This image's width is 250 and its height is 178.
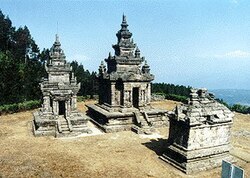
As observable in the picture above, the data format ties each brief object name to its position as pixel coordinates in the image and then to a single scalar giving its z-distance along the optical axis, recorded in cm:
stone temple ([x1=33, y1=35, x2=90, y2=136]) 1969
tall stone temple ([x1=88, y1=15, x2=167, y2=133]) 2134
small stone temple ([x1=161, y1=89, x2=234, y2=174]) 1323
